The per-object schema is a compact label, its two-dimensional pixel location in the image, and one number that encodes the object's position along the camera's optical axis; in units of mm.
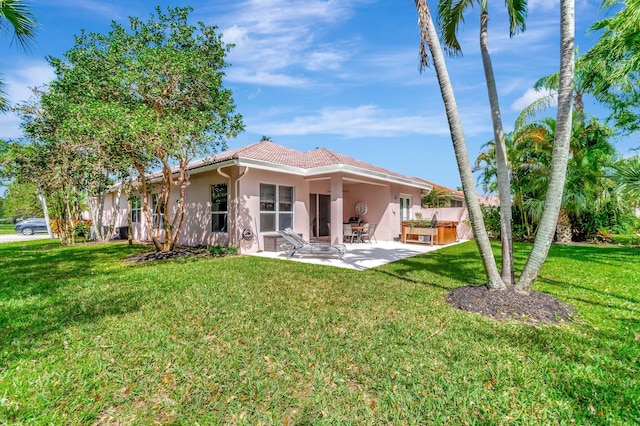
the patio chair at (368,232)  15656
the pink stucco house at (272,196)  12055
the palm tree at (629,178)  7914
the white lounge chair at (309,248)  10633
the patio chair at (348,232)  15151
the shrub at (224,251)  11734
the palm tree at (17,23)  7455
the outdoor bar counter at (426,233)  15084
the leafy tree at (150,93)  8609
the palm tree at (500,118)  5750
